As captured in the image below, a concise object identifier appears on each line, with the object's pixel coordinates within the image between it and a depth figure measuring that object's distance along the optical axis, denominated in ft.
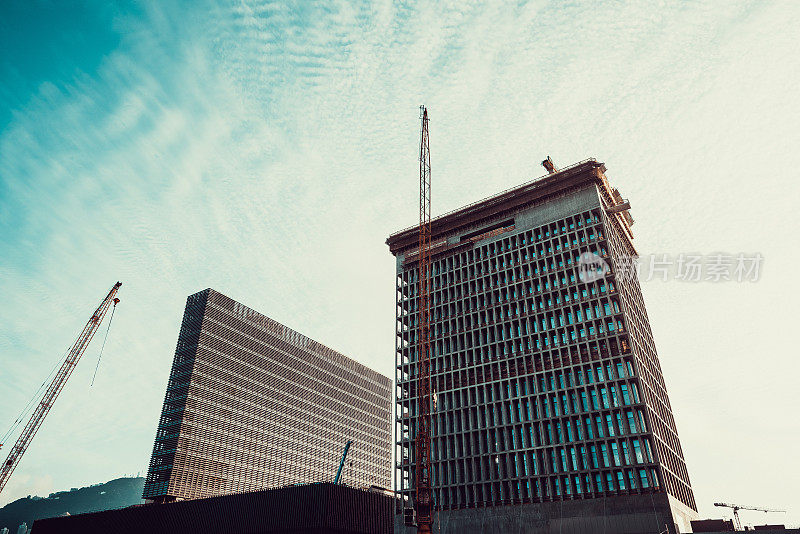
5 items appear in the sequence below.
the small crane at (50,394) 353.10
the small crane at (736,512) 319.10
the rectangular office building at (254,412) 411.95
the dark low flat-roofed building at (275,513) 211.82
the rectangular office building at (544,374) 255.29
